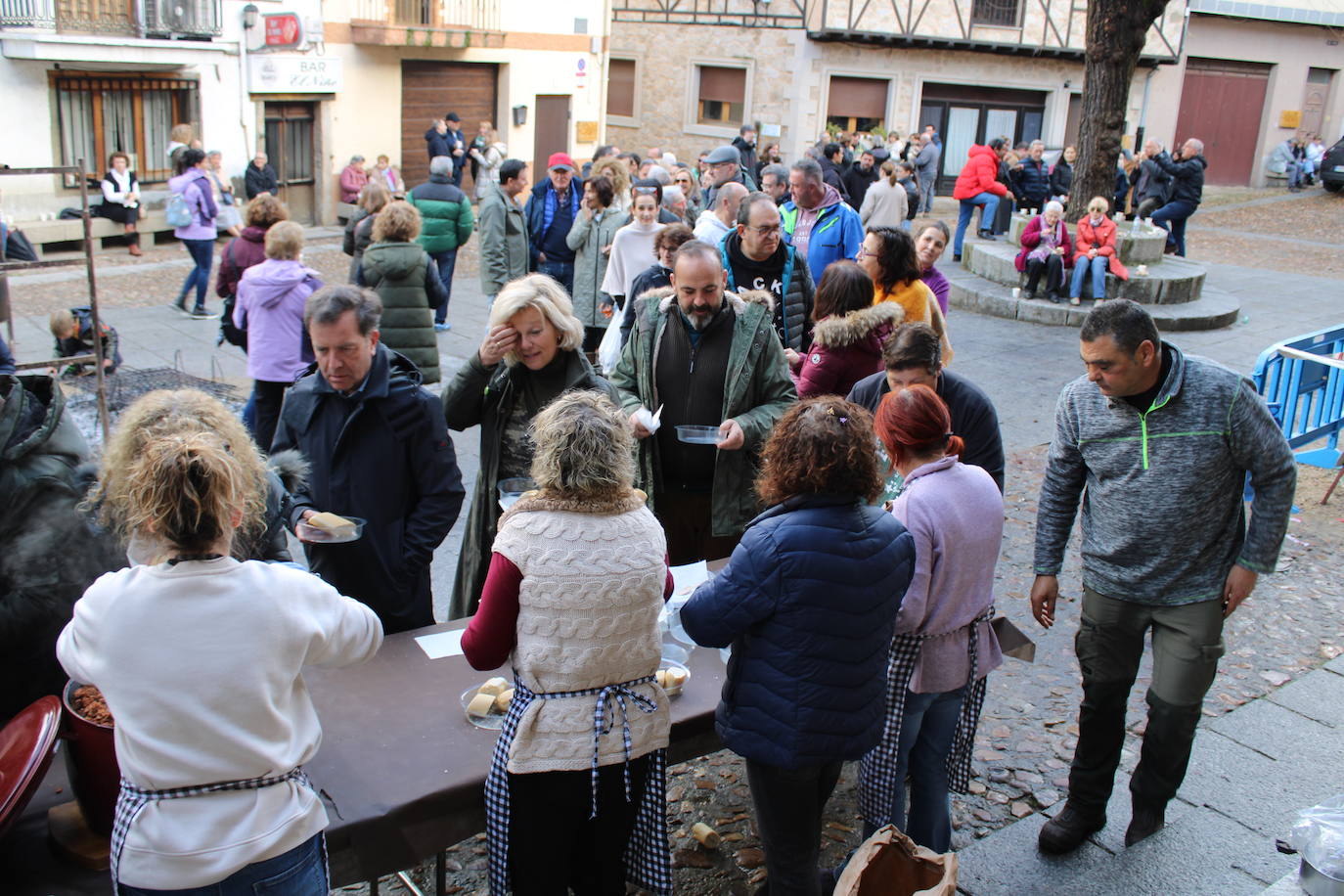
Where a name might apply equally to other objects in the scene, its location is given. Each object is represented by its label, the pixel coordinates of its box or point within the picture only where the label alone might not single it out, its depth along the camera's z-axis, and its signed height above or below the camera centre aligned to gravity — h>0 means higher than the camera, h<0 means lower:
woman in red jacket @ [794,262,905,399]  4.82 -0.74
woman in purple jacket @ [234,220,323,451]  6.56 -1.11
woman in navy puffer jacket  2.85 -1.08
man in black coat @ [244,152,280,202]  16.38 -0.85
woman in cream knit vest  2.66 -1.14
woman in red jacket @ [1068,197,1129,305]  12.71 -0.95
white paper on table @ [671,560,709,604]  3.77 -1.40
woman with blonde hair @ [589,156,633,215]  8.80 -0.30
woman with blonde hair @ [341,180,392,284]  8.58 -0.67
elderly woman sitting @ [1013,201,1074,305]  12.85 -0.99
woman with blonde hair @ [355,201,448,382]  7.50 -0.95
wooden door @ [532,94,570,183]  23.17 +0.00
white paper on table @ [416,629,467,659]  3.44 -1.48
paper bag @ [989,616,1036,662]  3.97 -1.58
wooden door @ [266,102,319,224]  18.36 -0.58
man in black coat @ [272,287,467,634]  3.72 -1.04
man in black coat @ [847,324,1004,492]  3.95 -0.82
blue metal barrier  7.58 -1.38
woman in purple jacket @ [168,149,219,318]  11.59 -1.06
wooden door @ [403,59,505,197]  20.72 +0.43
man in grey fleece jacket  3.56 -1.10
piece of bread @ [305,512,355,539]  3.38 -1.13
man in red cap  9.40 -0.67
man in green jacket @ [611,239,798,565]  4.41 -0.89
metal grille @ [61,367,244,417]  8.55 -2.02
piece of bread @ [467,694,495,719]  3.07 -1.45
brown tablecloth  2.60 -1.51
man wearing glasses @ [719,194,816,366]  5.75 -0.60
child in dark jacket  7.98 -1.55
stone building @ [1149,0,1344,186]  30.25 +2.11
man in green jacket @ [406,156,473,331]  10.52 -0.77
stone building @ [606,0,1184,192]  26.98 +1.78
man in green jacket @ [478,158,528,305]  9.29 -0.82
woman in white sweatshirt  2.23 -1.04
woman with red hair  3.28 -1.28
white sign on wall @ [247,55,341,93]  17.45 +0.61
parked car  27.20 +0.09
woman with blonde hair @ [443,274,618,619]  3.93 -0.84
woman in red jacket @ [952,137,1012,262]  16.91 -0.44
